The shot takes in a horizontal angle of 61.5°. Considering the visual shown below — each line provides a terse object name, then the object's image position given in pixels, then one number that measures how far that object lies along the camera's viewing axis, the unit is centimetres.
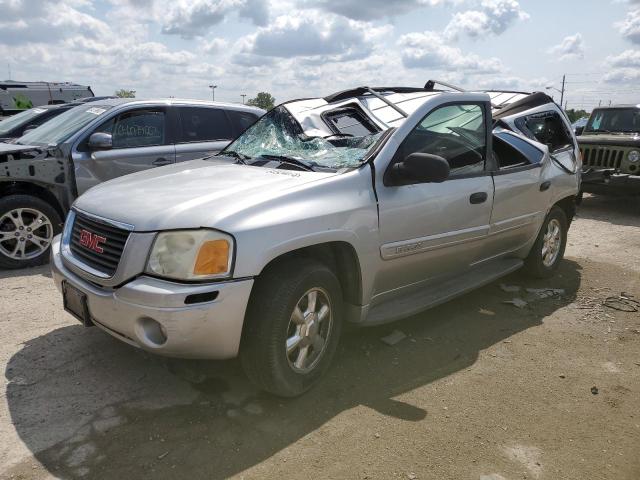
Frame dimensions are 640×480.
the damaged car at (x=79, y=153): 545
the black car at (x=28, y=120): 684
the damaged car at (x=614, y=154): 927
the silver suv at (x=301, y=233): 269
